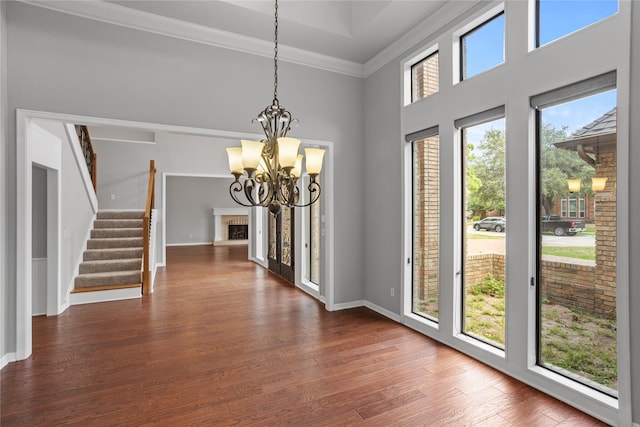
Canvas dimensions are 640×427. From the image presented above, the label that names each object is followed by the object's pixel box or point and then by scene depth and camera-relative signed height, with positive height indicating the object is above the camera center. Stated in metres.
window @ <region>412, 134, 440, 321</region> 3.74 -0.18
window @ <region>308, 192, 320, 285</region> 5.66 -0.58
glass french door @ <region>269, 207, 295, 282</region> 6.59 -0.75
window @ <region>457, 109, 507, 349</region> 3.03 -0.19
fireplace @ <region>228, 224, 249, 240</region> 13.34 -0.87
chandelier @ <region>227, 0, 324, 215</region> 2.18 +0.34
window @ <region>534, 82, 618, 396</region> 2.27 -0.28
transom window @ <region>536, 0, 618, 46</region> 2.27 +1.46
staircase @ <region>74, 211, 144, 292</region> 5.38 -0.81
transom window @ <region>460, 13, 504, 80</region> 2.99 +1.59
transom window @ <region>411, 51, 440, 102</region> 3.67 +1.58
